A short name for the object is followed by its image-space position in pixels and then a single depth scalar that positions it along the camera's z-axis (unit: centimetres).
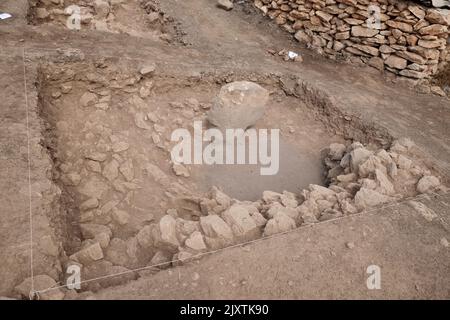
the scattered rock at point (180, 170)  501
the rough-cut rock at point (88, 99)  549
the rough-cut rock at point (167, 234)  336
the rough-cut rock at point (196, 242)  321
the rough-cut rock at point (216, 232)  329
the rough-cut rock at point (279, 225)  338
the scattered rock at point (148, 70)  584
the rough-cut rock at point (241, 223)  341
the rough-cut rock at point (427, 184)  403
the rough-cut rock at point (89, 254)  323
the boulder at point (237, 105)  526
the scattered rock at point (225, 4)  850
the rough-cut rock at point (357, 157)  465
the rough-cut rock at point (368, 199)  375
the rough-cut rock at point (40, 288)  265
